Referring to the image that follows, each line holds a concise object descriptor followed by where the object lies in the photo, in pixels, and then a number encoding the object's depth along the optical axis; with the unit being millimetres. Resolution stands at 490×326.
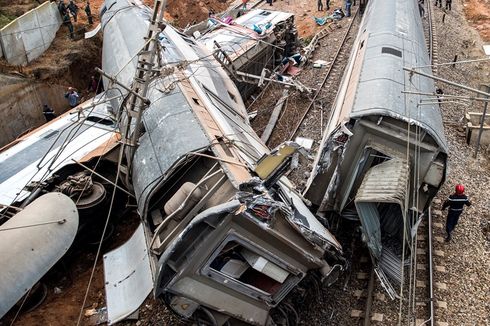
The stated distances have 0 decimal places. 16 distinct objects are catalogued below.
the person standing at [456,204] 8867
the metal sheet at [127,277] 7281
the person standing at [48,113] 15411
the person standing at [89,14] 21438
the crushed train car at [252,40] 16141
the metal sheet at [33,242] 5324
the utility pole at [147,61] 6820
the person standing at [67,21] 19734
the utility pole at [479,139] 11767
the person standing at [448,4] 24766
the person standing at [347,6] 24141
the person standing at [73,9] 20312
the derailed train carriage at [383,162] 7930
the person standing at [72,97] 15547
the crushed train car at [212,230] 6016
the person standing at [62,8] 19500
